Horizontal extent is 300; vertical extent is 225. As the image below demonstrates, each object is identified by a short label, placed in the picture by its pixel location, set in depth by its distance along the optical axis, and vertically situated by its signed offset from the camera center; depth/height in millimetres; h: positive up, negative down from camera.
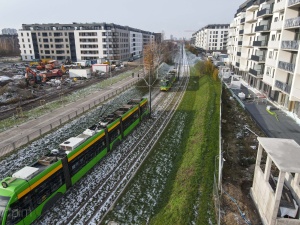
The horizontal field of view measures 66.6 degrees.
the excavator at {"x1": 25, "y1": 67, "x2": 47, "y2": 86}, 57812 -7461
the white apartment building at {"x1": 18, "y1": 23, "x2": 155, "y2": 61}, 108688 +3565
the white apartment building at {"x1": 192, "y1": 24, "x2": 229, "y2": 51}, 159500 +7989
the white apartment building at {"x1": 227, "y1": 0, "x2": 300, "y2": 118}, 33938 -61
